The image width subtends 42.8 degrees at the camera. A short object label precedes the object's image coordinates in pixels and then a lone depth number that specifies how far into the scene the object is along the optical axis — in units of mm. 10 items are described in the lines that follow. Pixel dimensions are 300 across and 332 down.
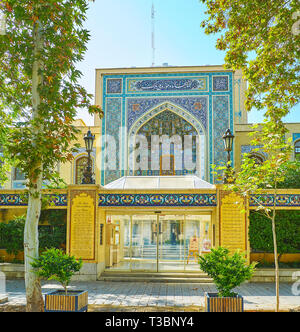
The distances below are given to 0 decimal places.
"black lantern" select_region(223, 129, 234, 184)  10867
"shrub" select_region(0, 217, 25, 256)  12070
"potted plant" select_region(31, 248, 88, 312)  6488
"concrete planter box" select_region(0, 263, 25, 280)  11562
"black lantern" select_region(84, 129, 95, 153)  11188
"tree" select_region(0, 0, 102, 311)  6727
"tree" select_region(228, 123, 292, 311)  6930
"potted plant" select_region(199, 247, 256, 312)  6332
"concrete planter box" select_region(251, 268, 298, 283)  10945
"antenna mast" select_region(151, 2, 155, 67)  22109
